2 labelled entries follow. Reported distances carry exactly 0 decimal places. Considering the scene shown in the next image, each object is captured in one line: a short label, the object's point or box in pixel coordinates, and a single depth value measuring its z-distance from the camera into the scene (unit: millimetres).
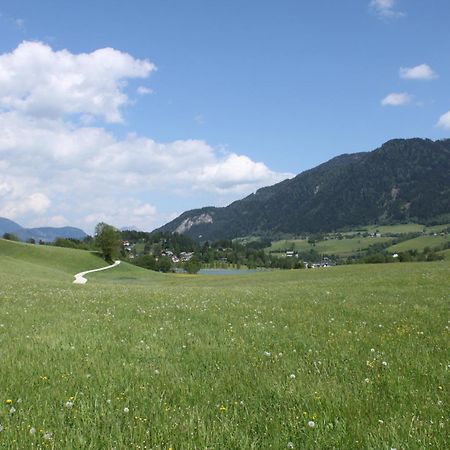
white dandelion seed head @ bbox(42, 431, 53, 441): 5277
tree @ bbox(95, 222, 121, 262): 131500
